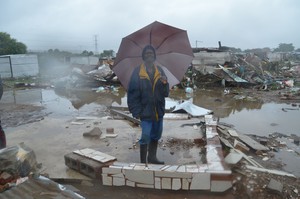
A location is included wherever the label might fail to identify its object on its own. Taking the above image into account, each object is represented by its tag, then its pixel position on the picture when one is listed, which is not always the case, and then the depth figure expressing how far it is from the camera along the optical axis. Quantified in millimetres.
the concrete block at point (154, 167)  3162
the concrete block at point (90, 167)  3354
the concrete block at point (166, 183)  3114
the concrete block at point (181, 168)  3111
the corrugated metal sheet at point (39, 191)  2617
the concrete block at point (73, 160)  3629
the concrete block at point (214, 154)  3462
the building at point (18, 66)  20594
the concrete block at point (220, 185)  3045
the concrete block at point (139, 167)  3212
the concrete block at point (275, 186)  3113
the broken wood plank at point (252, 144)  4727
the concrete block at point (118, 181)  3275
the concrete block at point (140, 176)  3161
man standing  3447
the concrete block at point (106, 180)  3305
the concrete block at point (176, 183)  3092
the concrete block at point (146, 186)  3186
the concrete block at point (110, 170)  3264
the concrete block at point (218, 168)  3061
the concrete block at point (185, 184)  3080
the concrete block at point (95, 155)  3495
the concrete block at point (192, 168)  3078
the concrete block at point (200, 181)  3033
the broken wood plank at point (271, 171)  3675
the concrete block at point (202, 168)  3098
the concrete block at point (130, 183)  3242
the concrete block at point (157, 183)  3145
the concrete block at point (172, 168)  3114
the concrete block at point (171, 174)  3062
